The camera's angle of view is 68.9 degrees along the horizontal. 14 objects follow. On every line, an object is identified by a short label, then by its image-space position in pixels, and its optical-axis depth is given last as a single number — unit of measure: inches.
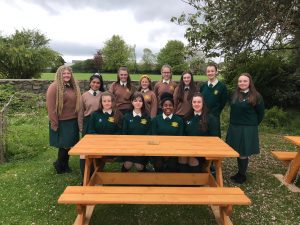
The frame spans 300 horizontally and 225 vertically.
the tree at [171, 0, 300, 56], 192.7
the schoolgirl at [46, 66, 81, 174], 134.0
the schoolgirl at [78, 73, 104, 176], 134.1
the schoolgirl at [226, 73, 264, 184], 129.5
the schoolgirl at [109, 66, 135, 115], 145.8
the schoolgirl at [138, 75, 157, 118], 147.7
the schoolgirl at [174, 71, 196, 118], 142.1
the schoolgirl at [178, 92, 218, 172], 125.9
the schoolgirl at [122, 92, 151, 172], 126.7
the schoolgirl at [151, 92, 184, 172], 125.5
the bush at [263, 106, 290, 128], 269.0
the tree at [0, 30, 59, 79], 370.6
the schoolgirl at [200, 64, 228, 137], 141.5
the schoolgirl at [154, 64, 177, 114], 155.9
